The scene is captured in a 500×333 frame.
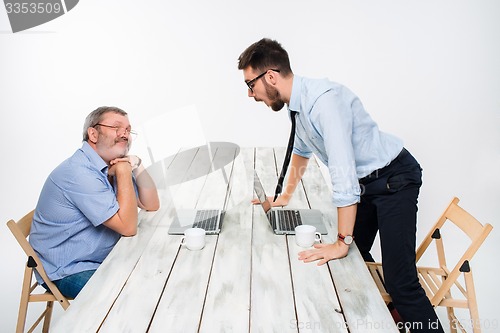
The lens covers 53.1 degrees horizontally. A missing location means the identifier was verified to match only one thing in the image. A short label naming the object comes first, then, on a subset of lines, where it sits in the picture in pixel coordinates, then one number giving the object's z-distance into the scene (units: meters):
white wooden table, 1.28
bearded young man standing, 1.71
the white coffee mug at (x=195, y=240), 1.73
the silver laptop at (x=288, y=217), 1.90
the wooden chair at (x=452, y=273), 1.86
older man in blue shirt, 1.93
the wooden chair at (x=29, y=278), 1.92
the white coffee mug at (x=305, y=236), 1.73
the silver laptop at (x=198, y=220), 1.91
